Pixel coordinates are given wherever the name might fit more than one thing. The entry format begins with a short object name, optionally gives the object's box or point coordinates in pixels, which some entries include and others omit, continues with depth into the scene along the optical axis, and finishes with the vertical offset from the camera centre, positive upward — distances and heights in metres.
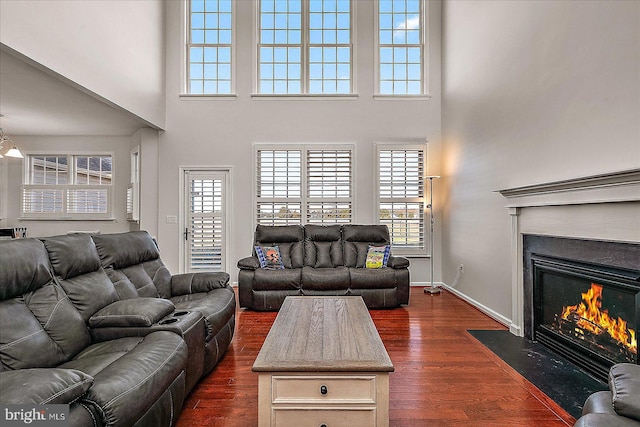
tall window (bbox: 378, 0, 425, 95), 5.98 +2.95
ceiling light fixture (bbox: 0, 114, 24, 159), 4.85 +0.93
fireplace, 2.22 -0.59
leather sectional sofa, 1.29 -0.60
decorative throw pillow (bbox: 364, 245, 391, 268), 4.76 -0.50
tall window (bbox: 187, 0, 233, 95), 5.98 +2.92
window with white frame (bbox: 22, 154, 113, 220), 6.47 +0.59
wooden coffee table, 1.62 -0.80
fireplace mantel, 2.14 +0.07
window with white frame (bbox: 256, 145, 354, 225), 5.86 +0.59
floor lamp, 5.32 -0.27
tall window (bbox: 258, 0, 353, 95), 5.98 +2.88
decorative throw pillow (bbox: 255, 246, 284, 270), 4.72 -0.52
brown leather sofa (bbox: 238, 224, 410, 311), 4.34 -0.79
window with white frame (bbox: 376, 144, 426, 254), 5.84 +0.44
